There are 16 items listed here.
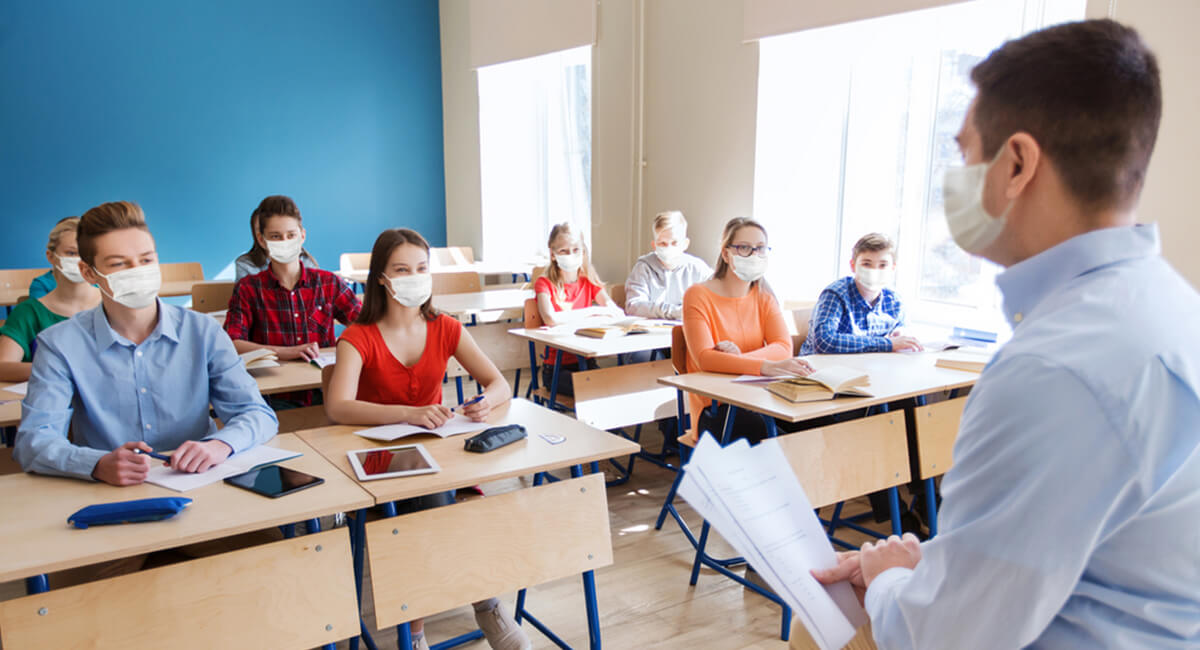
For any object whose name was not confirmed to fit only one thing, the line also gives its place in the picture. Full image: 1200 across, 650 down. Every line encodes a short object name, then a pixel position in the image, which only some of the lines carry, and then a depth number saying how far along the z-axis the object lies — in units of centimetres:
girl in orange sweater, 298
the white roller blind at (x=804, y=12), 339
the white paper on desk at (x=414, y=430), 203
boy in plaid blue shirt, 322
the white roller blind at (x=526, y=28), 534
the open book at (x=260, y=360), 282
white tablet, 175
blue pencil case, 145
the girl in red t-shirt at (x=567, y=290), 396
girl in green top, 275
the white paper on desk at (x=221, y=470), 166
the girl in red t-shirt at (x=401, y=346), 231
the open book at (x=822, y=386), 243
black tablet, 164
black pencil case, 191
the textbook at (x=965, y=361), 287
